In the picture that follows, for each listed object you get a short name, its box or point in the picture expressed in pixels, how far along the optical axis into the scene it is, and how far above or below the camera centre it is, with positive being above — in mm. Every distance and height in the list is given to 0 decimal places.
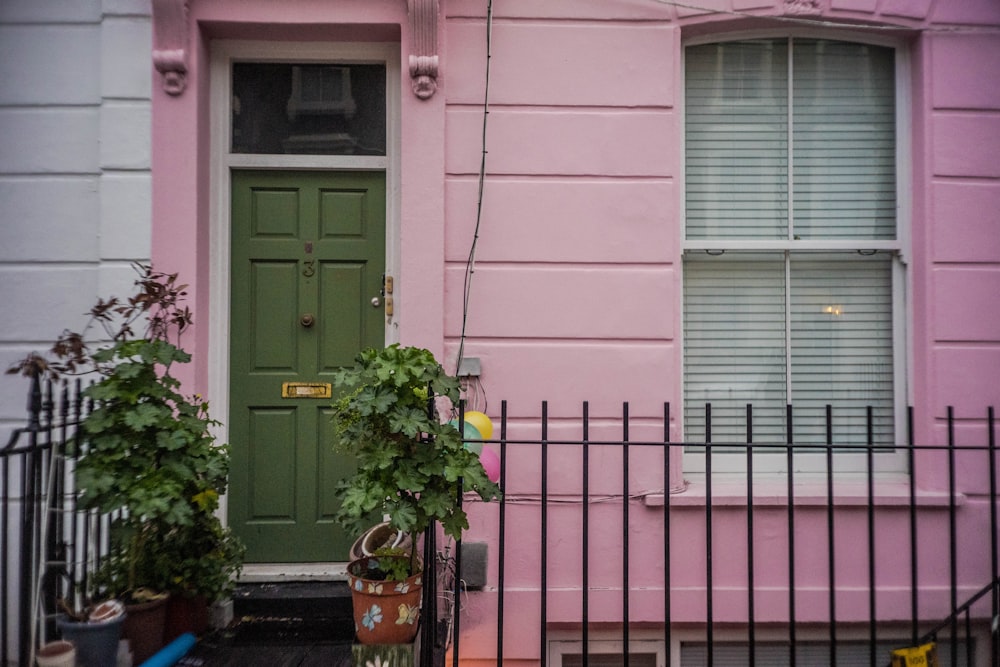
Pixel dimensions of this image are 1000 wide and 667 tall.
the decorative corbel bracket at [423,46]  3855 +1662
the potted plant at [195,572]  3336 -1053
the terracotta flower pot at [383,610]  2947 -1080
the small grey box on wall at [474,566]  3779 -1144
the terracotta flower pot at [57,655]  2781 -1206
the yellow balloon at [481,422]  3490 -356
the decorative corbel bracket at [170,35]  3871 +1712
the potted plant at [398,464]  2812 -457
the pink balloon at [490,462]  3420 -542
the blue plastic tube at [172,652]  3070 -1346
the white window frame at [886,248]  4074 +581
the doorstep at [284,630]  3266 -1406
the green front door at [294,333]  4098 +98
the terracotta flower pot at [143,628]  3154 -1248
